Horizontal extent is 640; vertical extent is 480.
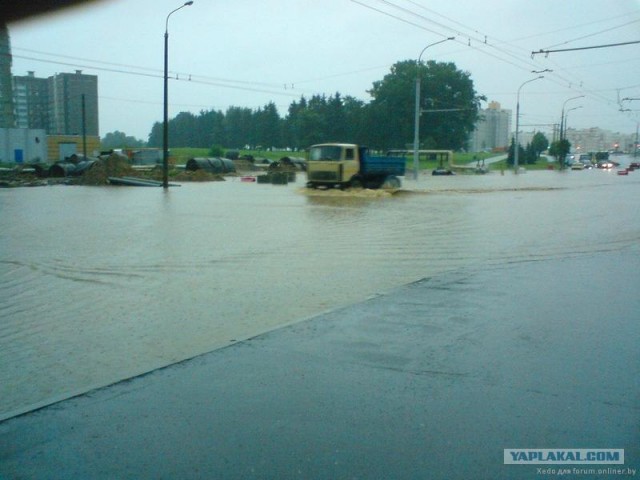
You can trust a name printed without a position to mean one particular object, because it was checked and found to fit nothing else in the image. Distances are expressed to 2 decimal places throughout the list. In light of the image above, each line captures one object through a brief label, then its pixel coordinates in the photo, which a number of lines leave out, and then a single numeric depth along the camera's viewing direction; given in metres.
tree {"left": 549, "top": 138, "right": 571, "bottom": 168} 111.44
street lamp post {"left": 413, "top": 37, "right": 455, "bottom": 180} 55.19
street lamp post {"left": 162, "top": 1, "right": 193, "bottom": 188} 38.80
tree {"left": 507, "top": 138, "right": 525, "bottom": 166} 111.65
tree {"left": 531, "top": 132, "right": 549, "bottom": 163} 140.65
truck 34.97
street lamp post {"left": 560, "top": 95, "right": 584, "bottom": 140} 107.44
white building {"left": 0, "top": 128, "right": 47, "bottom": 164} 76.88
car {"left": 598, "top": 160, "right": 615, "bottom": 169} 128.65
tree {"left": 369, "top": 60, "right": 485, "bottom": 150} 82.19
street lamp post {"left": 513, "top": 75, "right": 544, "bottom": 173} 82.31
